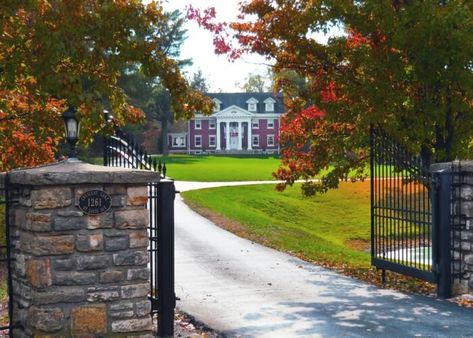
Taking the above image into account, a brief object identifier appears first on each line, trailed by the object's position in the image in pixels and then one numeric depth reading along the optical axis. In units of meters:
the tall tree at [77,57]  9.62
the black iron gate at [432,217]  9.83
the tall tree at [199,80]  97.29
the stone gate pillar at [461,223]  9.74
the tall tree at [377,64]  11.11
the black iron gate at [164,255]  7.72
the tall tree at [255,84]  111.44
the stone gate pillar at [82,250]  6.54
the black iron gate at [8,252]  7.04
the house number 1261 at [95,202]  6.64
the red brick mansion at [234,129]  92.88
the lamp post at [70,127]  7.97
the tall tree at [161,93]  57.41
